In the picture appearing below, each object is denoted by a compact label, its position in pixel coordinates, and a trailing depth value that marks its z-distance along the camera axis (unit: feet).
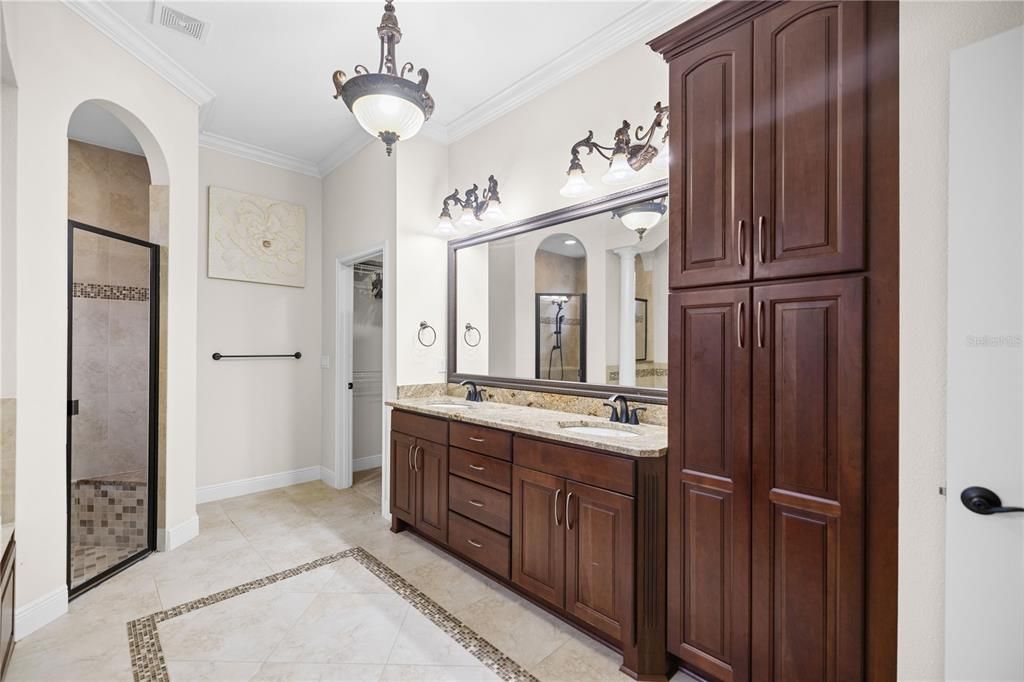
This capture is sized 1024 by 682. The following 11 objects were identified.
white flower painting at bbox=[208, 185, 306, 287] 12.42
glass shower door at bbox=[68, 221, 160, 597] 8.84
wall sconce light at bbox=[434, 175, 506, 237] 10.16
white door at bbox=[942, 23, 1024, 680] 3.61
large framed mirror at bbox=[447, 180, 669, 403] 7.82
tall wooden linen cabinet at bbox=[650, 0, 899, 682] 4.38
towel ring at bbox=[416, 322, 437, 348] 11.45
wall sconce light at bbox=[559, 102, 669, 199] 7.25
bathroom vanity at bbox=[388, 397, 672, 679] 5.84
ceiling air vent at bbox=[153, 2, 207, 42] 7.68
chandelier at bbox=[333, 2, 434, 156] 6.10
